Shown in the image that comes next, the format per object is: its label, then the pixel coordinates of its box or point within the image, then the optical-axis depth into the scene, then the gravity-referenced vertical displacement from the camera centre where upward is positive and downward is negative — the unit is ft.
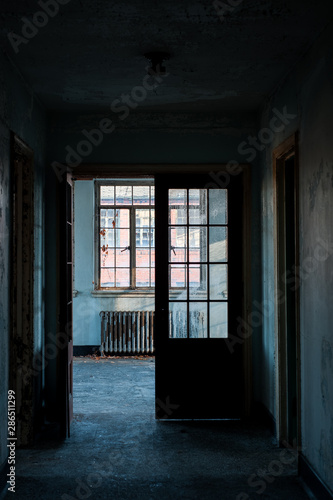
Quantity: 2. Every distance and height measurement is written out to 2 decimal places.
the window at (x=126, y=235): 26.84 +1.68
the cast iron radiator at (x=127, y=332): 25.50 -3.50
